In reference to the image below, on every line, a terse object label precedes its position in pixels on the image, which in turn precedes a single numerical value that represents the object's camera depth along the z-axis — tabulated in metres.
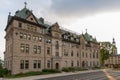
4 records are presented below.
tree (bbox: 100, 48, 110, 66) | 45.54
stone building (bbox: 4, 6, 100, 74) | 21.73
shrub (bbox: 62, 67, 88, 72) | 27.54
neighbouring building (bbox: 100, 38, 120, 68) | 69.61
